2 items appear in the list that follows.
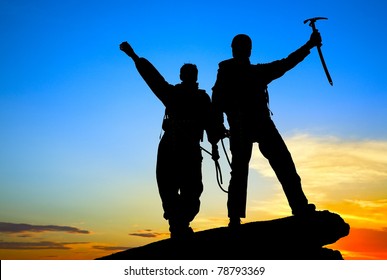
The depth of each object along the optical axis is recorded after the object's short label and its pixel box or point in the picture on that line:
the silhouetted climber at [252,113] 9.35
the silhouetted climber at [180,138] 9.98
